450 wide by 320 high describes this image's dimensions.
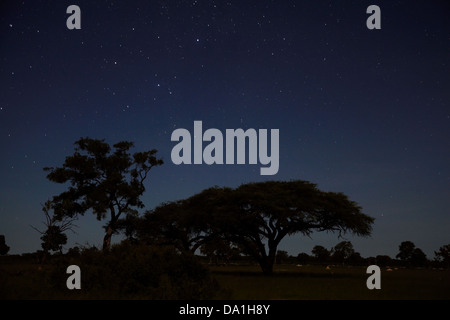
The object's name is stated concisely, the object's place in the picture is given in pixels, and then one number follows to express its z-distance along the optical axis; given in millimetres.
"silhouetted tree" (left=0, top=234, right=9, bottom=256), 109438
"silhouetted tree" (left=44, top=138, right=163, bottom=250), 43531
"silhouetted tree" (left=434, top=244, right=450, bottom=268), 85800
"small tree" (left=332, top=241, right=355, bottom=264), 101556
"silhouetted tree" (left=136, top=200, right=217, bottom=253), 36906
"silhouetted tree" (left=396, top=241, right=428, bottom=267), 96938
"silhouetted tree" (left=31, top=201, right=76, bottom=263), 45875
